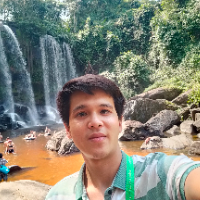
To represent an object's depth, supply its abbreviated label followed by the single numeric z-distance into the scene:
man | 0.83
